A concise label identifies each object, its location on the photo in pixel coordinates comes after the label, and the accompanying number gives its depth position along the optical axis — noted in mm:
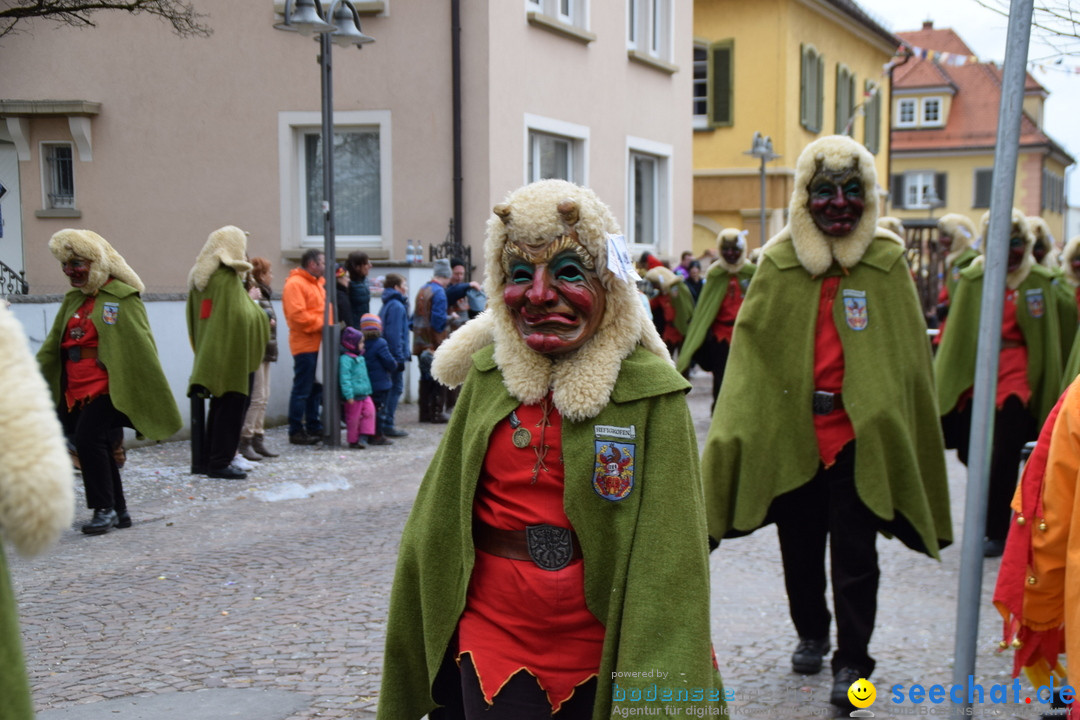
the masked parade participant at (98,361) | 8180
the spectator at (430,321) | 13453
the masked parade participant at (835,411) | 4965
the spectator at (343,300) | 12367
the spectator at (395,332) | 12938
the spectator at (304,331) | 12180
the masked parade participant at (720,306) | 12875
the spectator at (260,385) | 11328
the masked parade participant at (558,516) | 3074
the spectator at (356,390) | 11891
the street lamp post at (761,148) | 21906
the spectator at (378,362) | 12336
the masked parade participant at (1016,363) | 7840
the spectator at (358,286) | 12508
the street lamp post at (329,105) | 10938
